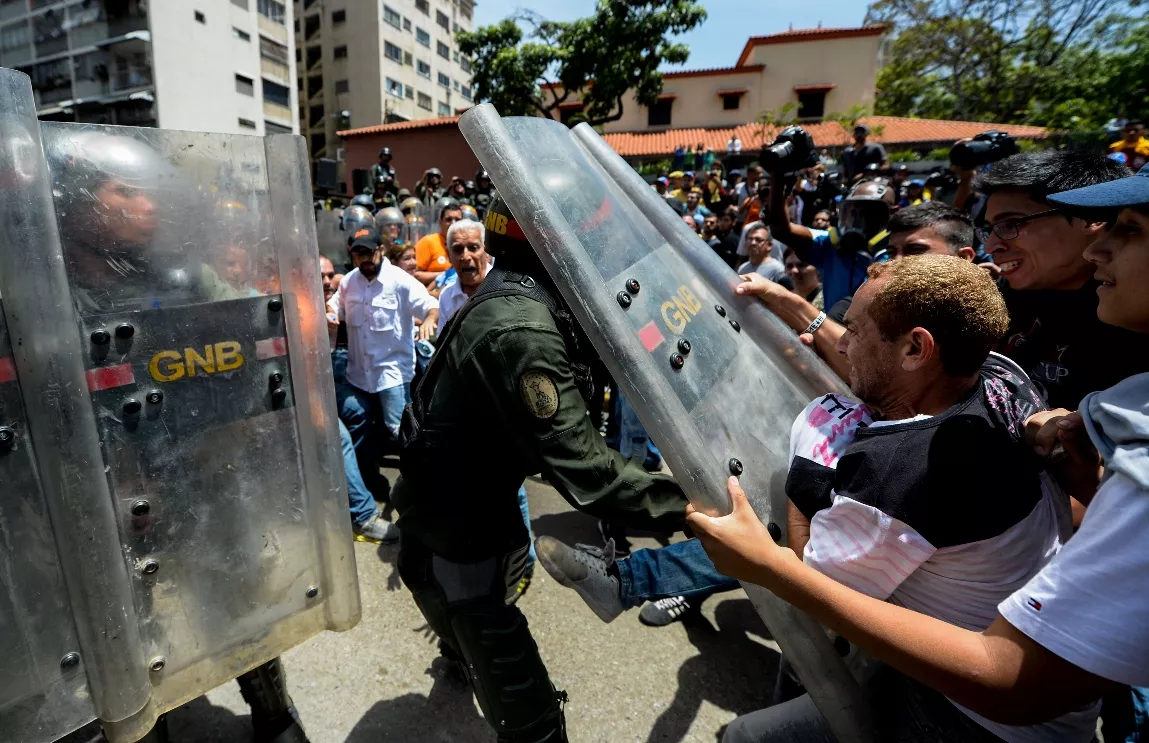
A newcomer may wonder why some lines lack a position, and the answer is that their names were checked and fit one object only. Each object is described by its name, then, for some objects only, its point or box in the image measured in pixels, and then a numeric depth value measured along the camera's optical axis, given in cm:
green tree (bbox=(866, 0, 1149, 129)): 2461
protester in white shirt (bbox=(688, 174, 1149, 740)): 75
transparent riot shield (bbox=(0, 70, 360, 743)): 116
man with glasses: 179
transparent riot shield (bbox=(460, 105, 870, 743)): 123
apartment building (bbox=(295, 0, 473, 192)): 4166
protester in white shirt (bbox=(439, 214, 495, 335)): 373
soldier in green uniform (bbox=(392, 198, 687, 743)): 144
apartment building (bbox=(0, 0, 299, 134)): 2978
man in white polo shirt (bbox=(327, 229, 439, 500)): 423
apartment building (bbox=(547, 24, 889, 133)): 3072
